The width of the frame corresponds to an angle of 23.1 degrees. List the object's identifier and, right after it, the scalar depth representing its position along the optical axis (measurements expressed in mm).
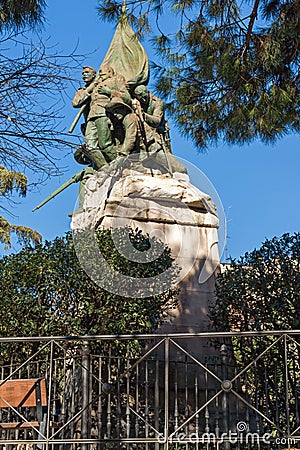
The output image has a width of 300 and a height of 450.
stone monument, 9156
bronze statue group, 10109
